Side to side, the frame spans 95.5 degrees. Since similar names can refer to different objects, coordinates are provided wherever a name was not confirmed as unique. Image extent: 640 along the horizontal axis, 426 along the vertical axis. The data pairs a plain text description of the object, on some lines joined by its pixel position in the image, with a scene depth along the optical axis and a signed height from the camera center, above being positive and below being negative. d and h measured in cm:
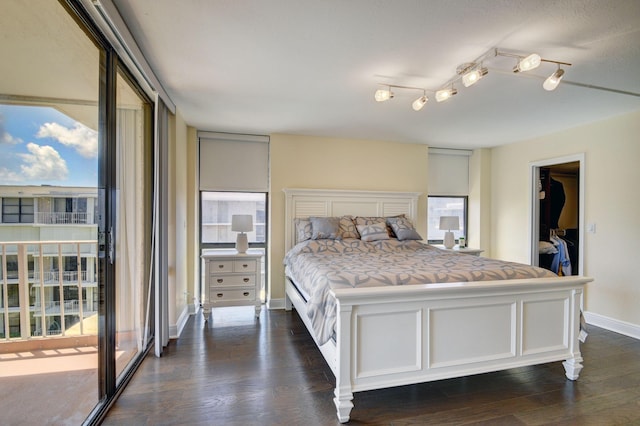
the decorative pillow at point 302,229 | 361 -26
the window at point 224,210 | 400 -4
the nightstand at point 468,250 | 423 -60
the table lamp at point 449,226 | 430 -25
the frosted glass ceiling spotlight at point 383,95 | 232 +92
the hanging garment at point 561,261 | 430 -75
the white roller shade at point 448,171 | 479 +63
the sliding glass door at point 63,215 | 115 -4
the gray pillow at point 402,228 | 362 -24
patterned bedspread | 195 -48
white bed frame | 175 -81
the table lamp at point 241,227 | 357 -24
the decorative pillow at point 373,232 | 352 -28
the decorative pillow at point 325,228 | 349 -24
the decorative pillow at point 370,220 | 379 -15
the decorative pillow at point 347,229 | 362 -26
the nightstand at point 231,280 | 333 -85
